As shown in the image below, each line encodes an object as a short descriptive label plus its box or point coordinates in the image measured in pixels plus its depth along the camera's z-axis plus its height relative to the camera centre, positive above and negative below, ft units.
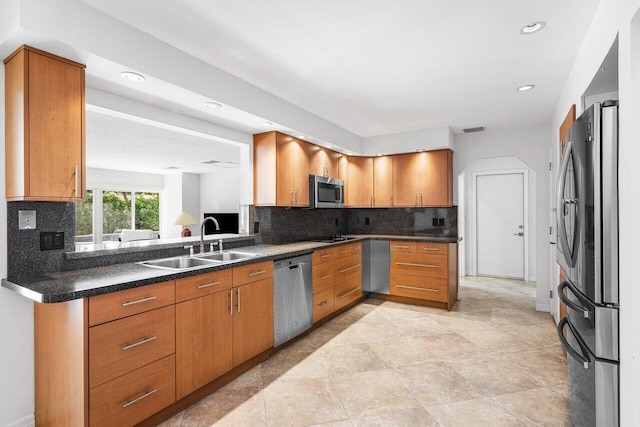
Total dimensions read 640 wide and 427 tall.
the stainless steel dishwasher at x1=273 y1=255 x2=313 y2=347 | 9.78 -2.64
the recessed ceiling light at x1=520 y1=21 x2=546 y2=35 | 6.82 +3.89
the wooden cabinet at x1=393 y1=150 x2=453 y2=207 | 14.94 +1.60
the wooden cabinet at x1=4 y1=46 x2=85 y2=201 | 5.81 +1.64
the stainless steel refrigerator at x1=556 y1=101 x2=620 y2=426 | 4.54 -0.76
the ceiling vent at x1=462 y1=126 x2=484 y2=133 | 14.90 +3.80
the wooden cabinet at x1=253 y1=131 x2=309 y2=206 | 11.73 +1.63
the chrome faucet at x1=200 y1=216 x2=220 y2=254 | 9.91 -0.88
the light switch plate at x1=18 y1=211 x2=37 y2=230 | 6.43 -0.07
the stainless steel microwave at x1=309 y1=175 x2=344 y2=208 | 13.55 +0.94
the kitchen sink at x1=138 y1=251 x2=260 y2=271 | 8.49 -1.23
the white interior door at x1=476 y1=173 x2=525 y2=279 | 19.76 -0.76
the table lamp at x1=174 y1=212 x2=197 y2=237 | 24.02 -0.38
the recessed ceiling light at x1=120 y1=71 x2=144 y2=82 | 6.87 +2.95
